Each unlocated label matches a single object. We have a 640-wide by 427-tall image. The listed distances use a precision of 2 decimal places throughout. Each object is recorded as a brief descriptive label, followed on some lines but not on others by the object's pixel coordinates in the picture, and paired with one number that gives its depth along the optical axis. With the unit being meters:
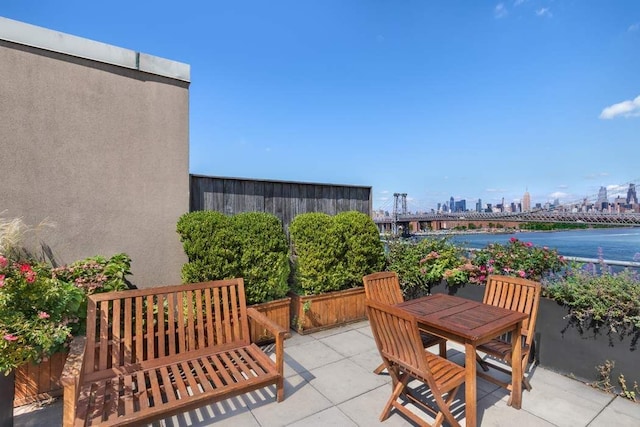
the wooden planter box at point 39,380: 2.57
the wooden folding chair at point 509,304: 2.71
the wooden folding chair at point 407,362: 1.98
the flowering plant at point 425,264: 4.18
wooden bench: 1.98
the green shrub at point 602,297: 2.72
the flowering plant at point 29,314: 1.92
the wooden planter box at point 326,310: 4.16
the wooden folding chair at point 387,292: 3.08
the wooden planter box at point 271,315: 3.76
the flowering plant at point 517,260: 3.67
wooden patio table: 2.15
